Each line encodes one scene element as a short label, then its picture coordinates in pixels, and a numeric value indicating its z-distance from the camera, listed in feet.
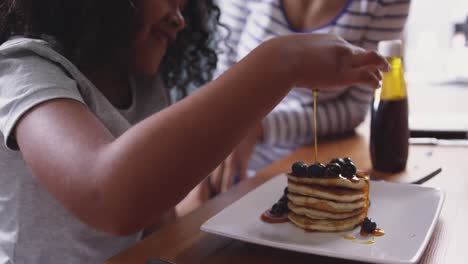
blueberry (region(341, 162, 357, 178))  2.61
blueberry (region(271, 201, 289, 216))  2.77
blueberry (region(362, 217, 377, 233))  2.51
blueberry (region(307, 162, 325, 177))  2.58
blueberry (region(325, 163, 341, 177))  2.57
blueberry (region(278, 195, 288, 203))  2.81
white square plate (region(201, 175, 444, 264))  2.24
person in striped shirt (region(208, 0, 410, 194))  4.76
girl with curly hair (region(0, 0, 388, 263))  2.02
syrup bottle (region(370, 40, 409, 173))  3.63
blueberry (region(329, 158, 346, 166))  2.62
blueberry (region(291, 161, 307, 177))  2.64
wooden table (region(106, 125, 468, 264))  2.33
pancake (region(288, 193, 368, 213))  2.55
